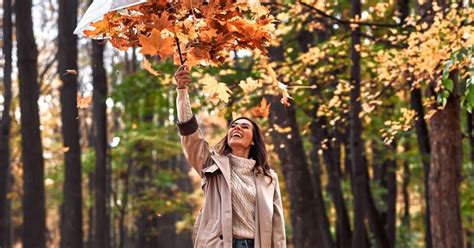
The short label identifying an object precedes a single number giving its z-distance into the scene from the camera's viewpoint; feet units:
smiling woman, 29.99
